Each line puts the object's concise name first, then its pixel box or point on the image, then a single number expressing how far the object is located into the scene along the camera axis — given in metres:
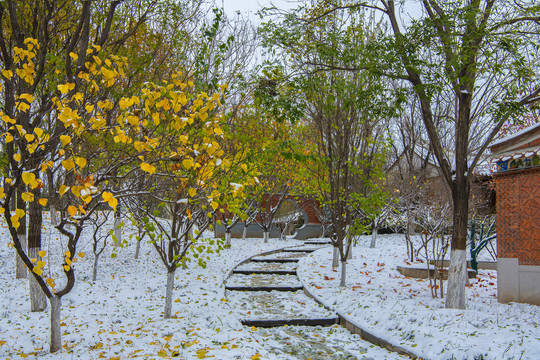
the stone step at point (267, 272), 11.05
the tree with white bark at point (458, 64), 5.84
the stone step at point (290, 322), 6.23
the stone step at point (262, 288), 8.87
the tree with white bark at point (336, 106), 7.09
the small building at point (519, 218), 7.20
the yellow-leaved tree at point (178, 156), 3.47
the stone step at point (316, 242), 18.85
